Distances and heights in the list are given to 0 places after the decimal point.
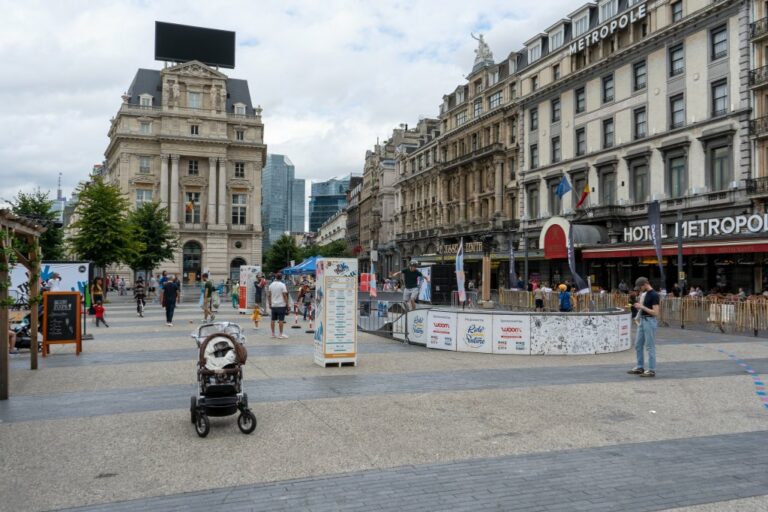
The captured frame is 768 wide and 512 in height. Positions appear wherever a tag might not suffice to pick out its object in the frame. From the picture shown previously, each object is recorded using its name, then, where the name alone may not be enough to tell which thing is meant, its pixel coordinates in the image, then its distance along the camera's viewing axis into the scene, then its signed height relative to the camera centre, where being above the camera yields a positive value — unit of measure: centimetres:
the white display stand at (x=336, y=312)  1252 -80
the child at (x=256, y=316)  2101 -145
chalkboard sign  1420 -102
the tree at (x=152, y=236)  5028 +338
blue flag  3341 +481
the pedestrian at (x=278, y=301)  1709 -76
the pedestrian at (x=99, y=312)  2124 -131
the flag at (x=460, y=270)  2344 +17
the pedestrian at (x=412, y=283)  2134 -31
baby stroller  721 -136
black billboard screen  7600 +2995
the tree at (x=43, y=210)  4238 +463
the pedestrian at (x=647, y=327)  1138 -101
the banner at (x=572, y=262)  2098 +45
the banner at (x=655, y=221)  2666 +238
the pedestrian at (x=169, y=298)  2126 -82
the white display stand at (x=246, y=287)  3039 -62
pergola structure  910 +22
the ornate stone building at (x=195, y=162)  7238 +1409
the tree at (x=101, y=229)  3975 +308
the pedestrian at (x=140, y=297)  2687 -100
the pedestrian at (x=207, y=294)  2290 -75
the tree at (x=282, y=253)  9900 +360
